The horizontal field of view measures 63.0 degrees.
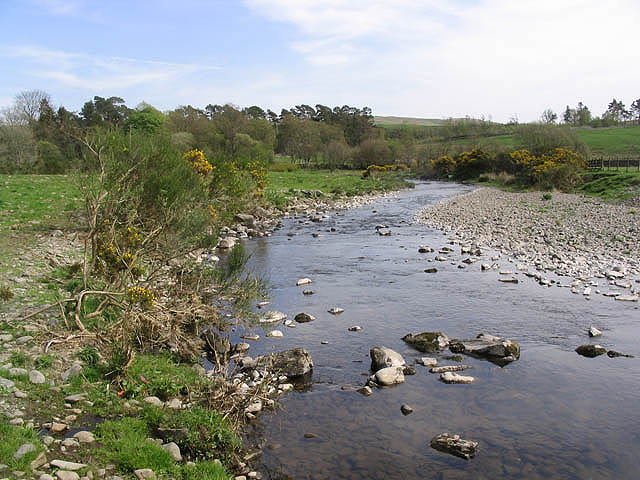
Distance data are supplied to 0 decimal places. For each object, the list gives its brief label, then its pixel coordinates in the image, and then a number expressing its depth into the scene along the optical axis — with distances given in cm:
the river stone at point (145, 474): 603
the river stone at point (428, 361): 1063
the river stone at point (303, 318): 1334
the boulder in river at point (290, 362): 1006
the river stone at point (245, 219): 3009
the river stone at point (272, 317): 1303
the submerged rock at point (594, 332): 1196
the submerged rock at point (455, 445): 750
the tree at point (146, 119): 7281
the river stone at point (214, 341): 1100
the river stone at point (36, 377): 782
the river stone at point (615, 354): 1084
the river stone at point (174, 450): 674
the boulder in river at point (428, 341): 1144
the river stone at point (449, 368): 1035
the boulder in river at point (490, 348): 1092
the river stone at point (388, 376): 974
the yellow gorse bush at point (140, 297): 1021
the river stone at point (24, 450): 578
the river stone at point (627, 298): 1425
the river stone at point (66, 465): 587
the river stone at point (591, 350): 1098
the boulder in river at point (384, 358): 1031
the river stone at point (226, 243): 2359
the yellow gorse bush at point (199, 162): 2459
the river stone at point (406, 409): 869
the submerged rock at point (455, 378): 988
